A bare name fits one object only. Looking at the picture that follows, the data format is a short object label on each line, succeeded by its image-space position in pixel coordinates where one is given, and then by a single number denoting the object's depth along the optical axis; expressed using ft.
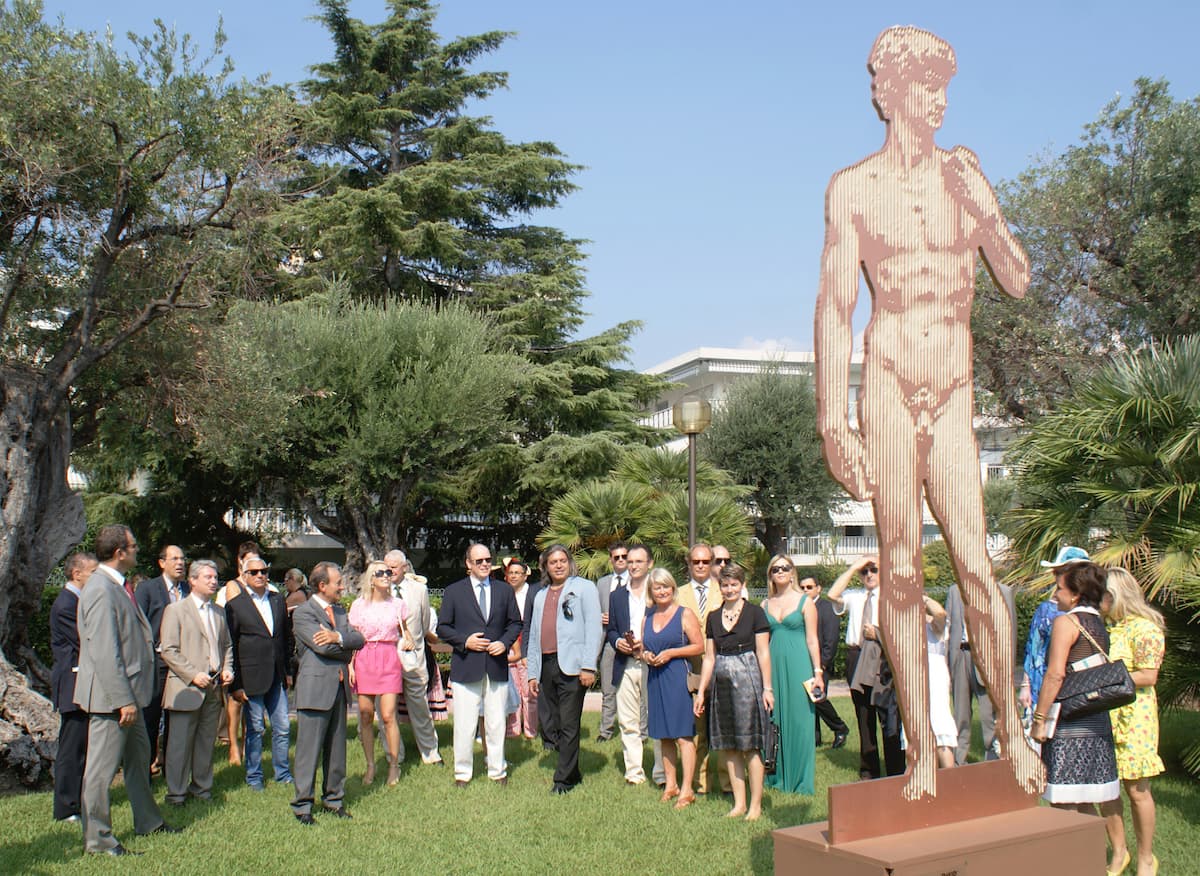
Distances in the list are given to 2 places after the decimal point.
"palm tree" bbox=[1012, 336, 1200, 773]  26.09
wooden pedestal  14.24
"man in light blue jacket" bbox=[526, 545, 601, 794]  27.04
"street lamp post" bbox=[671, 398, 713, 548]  39.19
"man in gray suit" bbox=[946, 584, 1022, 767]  26.63
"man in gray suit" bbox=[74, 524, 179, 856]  20.54
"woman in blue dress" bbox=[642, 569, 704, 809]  25.12
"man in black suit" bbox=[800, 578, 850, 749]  28.99
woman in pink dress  27.94
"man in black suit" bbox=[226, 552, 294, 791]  27.37
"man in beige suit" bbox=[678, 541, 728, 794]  27.58
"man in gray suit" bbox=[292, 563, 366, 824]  23.31
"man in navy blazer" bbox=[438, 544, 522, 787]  27.45
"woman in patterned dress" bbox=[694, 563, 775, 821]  23.53
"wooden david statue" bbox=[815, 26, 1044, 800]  16.28
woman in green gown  25.62
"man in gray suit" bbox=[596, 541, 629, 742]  32.89
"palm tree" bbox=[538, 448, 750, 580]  46.70
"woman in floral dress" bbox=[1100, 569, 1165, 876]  18.52
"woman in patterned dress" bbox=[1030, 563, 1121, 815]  17.74
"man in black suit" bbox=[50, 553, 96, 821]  22.91
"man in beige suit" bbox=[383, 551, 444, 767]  29.25
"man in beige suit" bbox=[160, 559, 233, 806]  24.81
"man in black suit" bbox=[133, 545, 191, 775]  26.63
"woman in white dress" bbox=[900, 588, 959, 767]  24.50
